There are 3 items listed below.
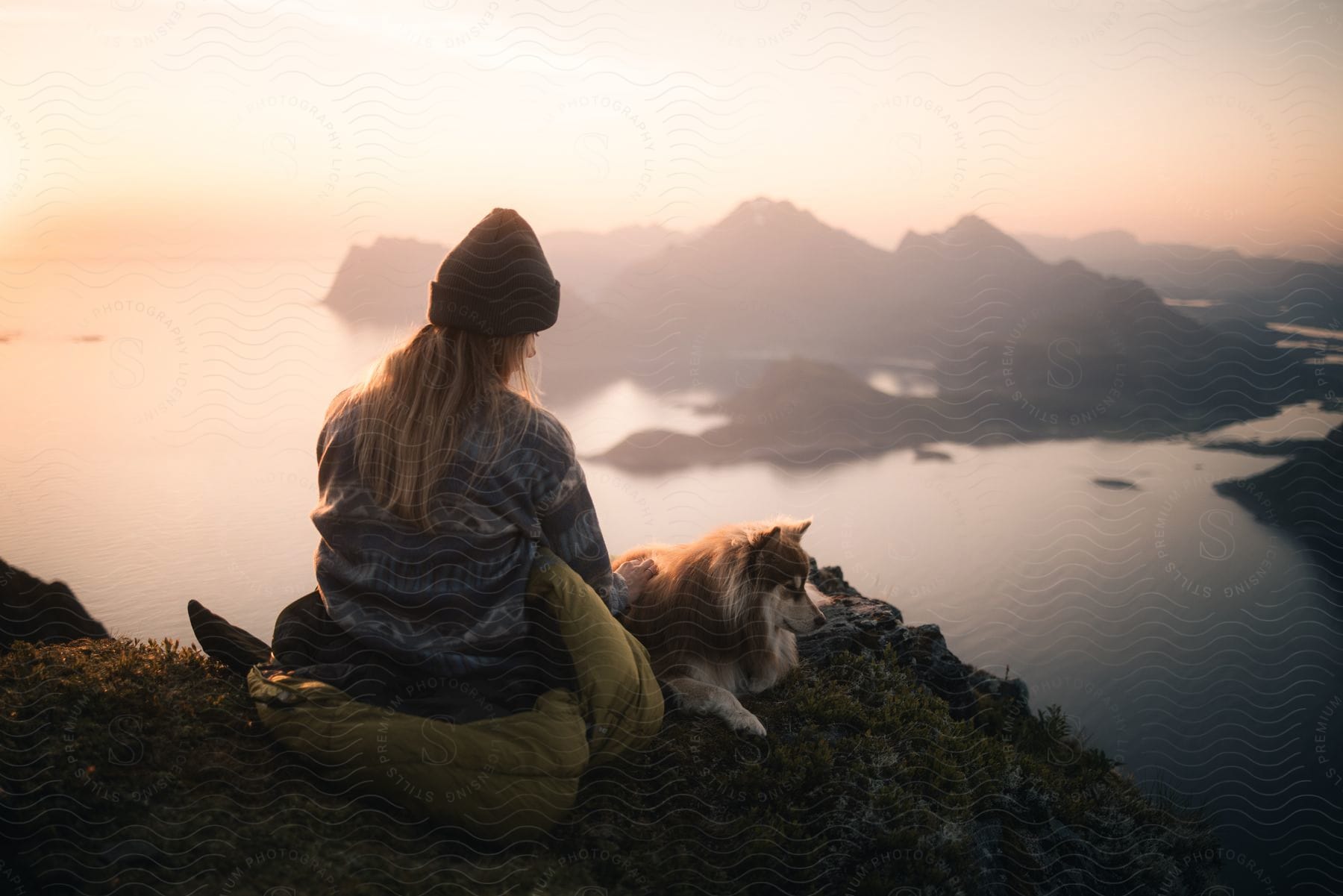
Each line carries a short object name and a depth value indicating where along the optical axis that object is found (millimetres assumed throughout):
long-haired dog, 4348
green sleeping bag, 2961
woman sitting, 3121
